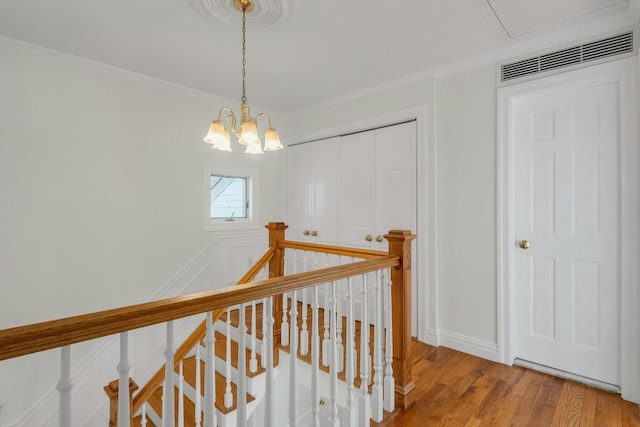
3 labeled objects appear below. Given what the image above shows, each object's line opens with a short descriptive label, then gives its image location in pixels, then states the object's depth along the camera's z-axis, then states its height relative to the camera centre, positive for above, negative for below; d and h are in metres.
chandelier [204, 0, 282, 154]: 1.74 +0.47
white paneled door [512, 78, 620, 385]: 2.08 -0.12
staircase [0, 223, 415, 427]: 0.84 -0.66
